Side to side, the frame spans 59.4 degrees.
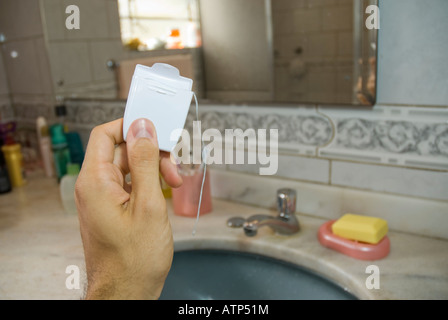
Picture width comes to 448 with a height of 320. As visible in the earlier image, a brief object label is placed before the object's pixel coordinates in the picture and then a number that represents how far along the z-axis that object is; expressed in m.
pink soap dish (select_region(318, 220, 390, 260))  0.68
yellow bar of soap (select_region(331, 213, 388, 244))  0.69
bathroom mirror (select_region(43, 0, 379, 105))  0.74
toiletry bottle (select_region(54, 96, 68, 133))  1.22
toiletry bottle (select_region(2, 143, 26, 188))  1.18
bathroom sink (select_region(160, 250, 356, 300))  0.71
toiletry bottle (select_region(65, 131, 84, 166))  1.20
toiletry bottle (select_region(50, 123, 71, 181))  1.17
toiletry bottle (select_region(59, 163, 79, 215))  0.97
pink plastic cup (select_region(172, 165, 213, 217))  0.89
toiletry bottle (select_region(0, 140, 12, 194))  1.13
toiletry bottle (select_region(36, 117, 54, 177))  1.25
